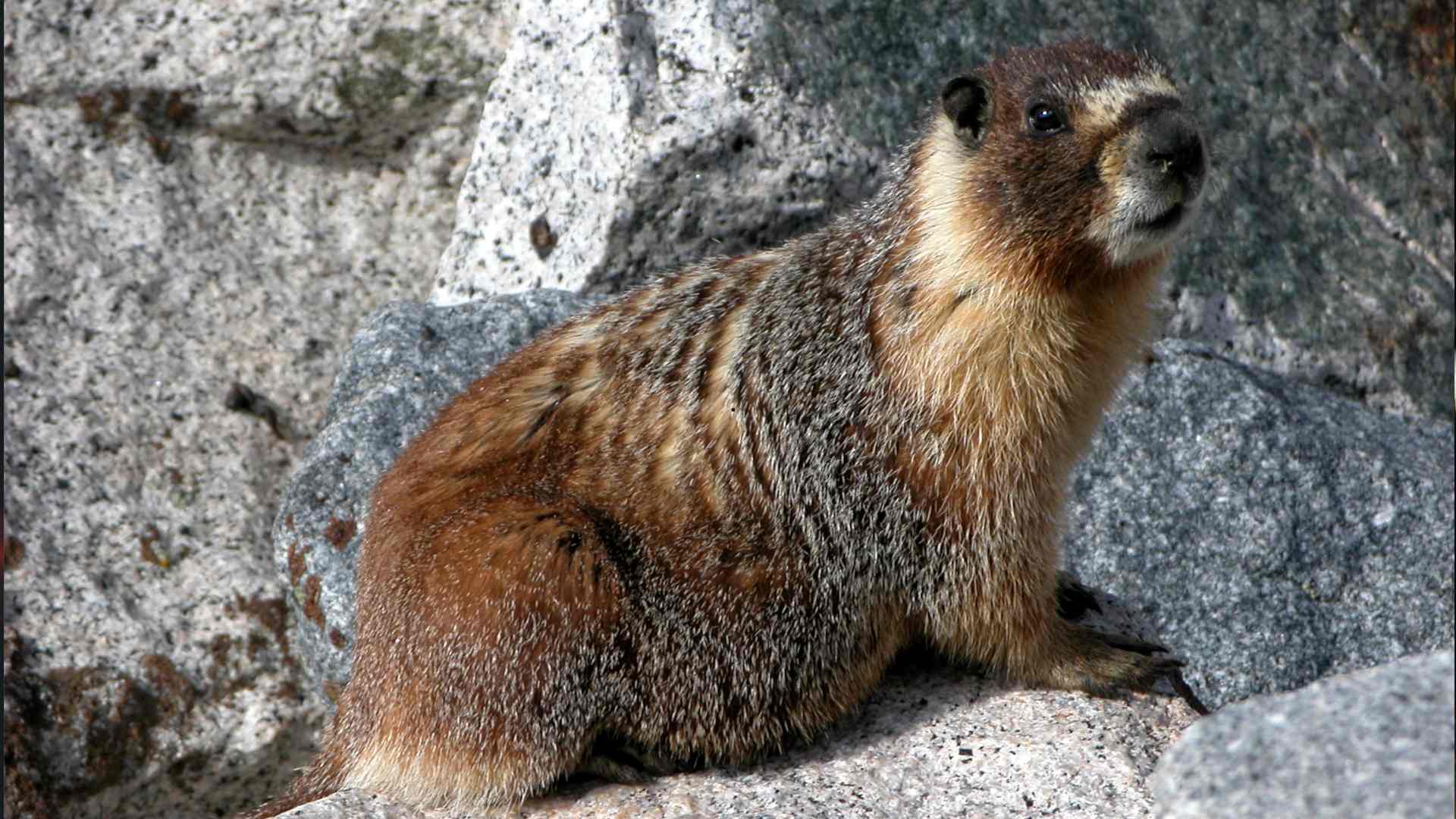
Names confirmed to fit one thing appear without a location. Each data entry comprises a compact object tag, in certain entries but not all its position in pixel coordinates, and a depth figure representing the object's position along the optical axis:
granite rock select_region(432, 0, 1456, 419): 15.45
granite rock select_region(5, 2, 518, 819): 15.17
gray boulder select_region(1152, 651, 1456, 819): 5.71
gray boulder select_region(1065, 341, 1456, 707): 14.73
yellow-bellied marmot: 9.95
